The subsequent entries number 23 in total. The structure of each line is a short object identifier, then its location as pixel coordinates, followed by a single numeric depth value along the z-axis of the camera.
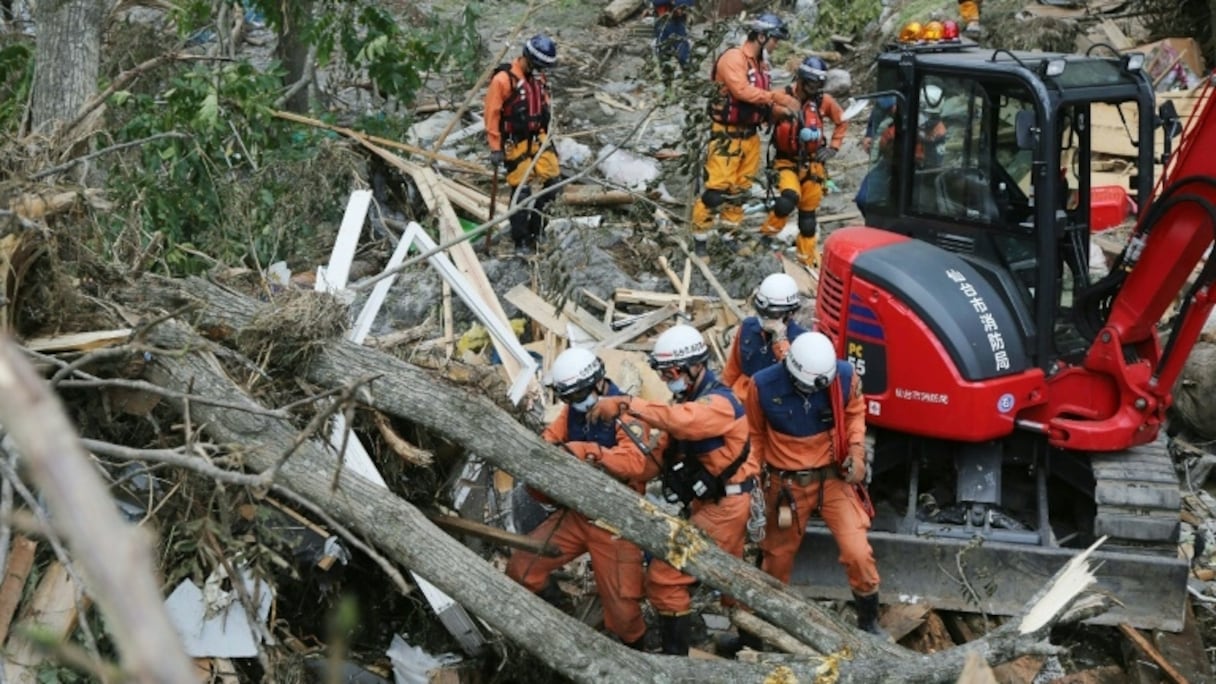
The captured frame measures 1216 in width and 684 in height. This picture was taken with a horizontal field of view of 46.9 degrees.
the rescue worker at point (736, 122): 9.87
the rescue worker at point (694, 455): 6.30
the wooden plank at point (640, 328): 9.19
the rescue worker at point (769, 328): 7.24
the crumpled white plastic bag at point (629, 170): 12.05
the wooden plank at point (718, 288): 9.52
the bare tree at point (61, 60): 8.45
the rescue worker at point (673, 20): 14.20
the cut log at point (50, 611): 5.16
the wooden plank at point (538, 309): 9.43
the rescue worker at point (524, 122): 10.41
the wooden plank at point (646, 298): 9.78
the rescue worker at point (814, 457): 6.42
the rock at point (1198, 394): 8.13
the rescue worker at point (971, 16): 13.91
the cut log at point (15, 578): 5.35
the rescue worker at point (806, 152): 9.83
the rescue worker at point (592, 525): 6.40
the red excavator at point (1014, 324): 6.36
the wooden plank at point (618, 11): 17.30
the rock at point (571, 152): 12.63
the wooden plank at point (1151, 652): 6.23
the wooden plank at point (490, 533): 6.55
